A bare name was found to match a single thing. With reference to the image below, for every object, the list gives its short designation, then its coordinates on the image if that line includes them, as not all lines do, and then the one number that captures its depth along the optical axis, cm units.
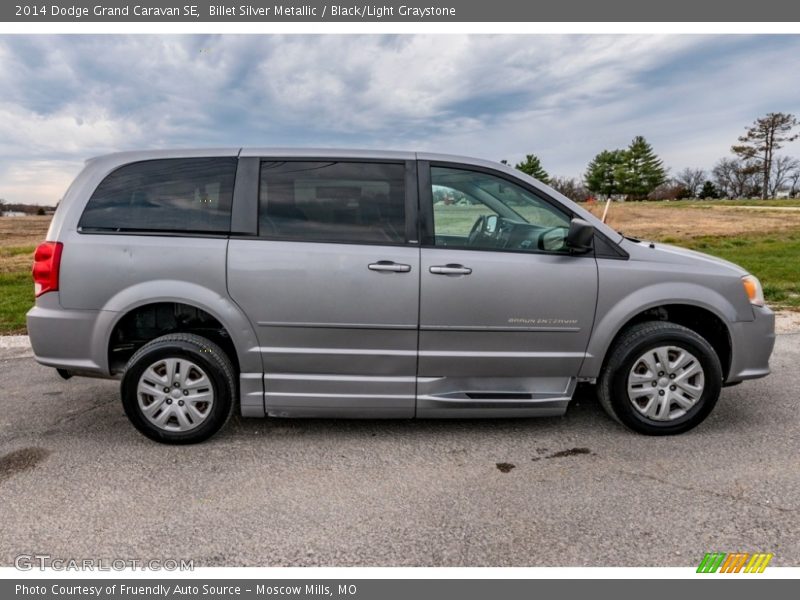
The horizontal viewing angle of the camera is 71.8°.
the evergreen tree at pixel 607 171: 9119
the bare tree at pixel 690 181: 8969
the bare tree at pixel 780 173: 7700
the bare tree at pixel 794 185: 7881
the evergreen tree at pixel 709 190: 8331
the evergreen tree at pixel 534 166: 7988
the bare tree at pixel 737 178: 7931
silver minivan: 341
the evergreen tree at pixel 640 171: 9006
